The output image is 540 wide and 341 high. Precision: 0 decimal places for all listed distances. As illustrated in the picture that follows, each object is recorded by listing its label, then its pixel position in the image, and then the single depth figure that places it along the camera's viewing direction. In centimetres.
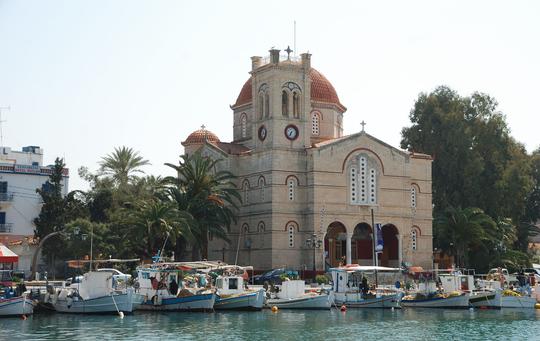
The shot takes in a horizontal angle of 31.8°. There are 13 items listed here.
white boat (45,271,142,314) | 4453
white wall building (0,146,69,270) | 6644
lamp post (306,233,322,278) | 6262
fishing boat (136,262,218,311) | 4659
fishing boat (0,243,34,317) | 4253
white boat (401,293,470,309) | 5094
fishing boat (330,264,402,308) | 5028
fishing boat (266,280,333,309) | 4891
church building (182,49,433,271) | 6325
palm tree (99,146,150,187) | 7562
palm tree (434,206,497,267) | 6756
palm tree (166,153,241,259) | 5994
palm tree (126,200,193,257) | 5588
